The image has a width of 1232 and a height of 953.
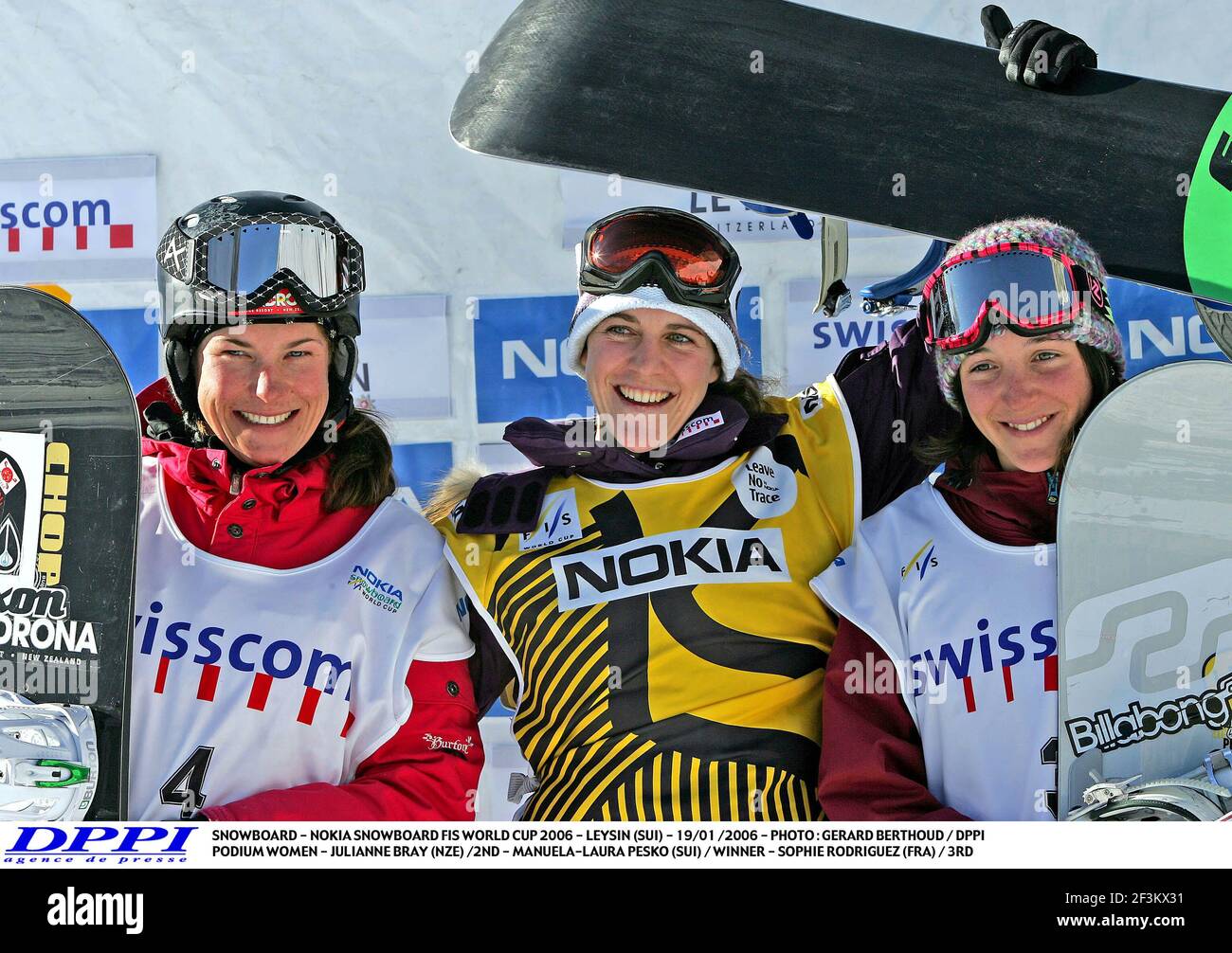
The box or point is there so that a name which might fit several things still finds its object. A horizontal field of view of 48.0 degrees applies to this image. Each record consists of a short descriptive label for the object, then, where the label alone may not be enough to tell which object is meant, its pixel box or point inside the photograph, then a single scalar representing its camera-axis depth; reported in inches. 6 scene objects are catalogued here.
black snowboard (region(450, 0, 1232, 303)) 104.0
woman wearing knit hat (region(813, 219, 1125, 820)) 85.5
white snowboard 85.6
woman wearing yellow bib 89.4
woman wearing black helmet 89.4
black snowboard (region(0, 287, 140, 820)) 90.3
